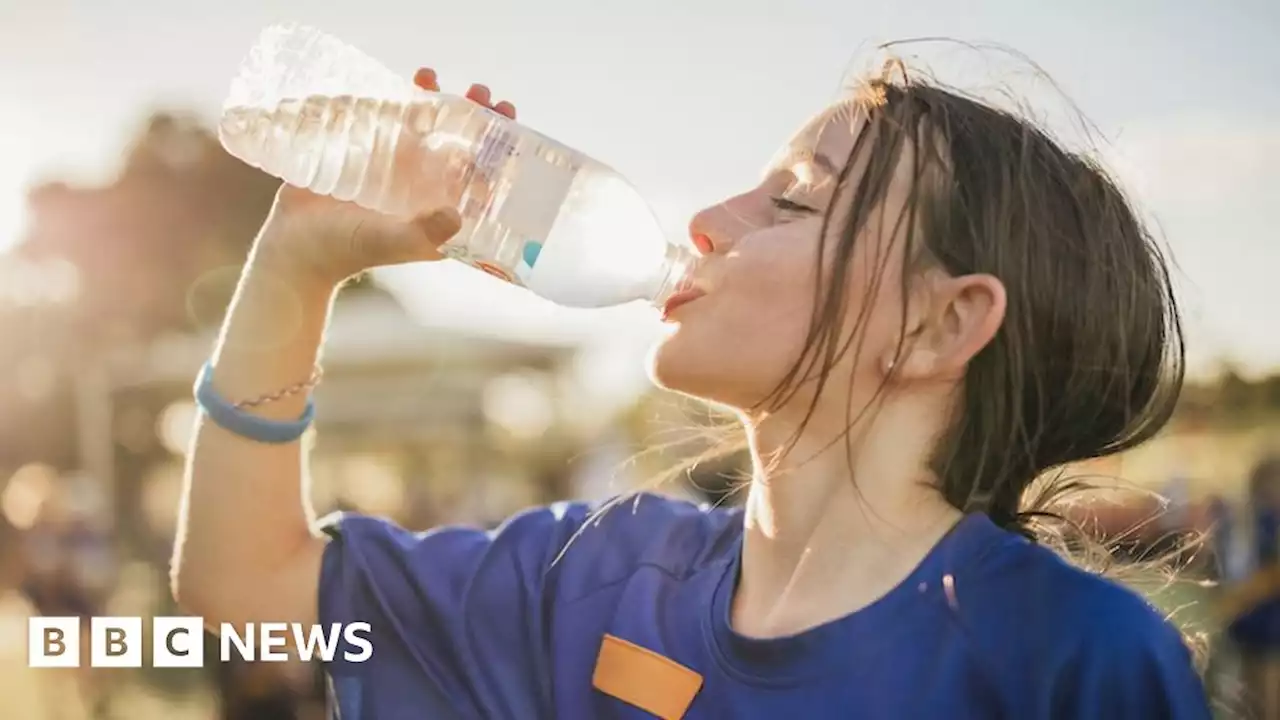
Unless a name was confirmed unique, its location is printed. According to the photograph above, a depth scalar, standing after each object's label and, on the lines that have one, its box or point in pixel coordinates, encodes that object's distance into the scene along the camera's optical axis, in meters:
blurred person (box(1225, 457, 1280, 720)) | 5.04
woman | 1.51
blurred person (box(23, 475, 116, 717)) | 6.10
